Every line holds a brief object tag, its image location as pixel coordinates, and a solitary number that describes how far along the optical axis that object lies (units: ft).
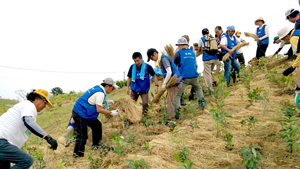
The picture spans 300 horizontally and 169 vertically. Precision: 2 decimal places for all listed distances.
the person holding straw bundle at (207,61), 16.22
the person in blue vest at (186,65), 13.08
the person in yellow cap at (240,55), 21.38
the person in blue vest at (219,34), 18.17
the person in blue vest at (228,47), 17.39
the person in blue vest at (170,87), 12.30
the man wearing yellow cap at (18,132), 7.20
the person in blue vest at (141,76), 13.71
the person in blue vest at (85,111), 10.38
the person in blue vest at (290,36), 8.06
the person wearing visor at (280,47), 17.08
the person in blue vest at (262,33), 19.35
